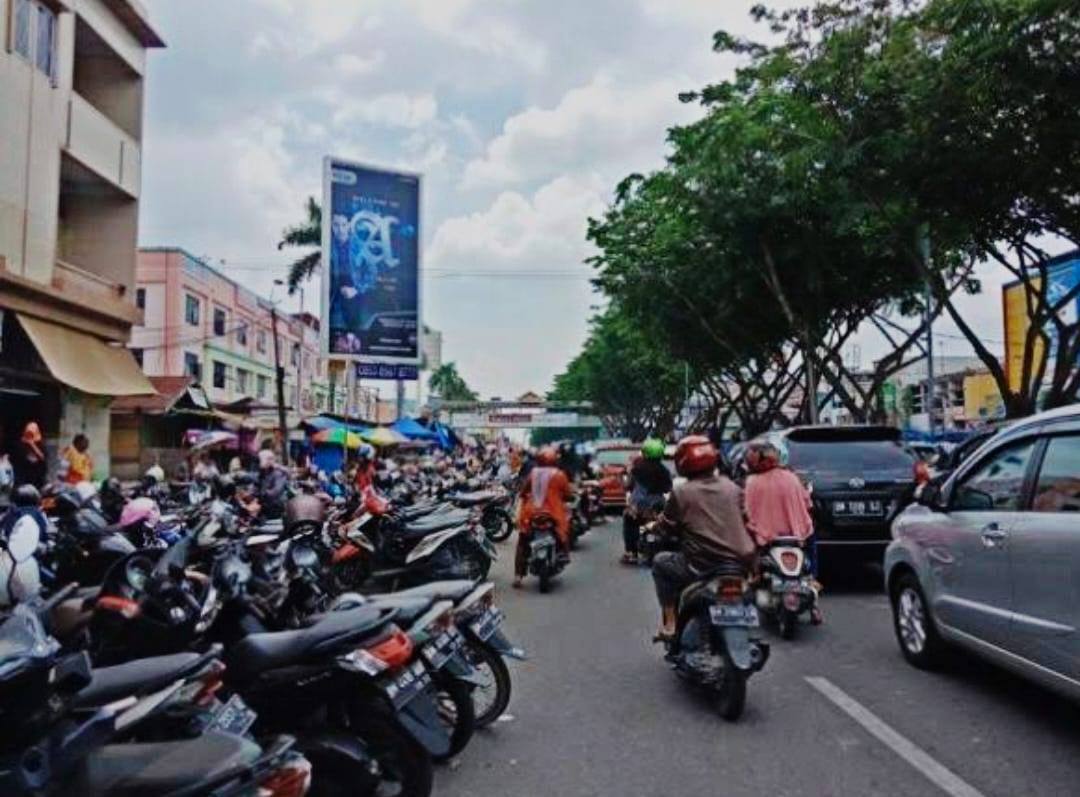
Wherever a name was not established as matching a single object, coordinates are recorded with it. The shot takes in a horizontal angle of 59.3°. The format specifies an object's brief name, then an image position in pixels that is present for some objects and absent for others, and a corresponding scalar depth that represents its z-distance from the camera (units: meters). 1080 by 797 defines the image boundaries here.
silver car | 4.59
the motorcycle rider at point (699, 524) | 5.56
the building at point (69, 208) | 16.33
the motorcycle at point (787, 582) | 7.25
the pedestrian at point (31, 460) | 14.13
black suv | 9.74
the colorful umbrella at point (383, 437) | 27.14
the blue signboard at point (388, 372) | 18.55
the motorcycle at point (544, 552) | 10.25
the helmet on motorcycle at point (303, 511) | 6.83
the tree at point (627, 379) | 43.19
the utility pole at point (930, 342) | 17.77
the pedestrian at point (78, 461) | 12.54
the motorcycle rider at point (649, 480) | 11.59
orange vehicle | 20.84
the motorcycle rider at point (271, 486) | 10.61
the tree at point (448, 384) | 106.06
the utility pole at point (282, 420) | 26.05
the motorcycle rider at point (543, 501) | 10.52
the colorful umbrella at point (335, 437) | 25.32
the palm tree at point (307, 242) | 35.06
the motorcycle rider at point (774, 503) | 7.44
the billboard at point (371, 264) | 17.34
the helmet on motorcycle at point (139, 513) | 7.33
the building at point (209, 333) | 38.00
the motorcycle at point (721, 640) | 5.19
